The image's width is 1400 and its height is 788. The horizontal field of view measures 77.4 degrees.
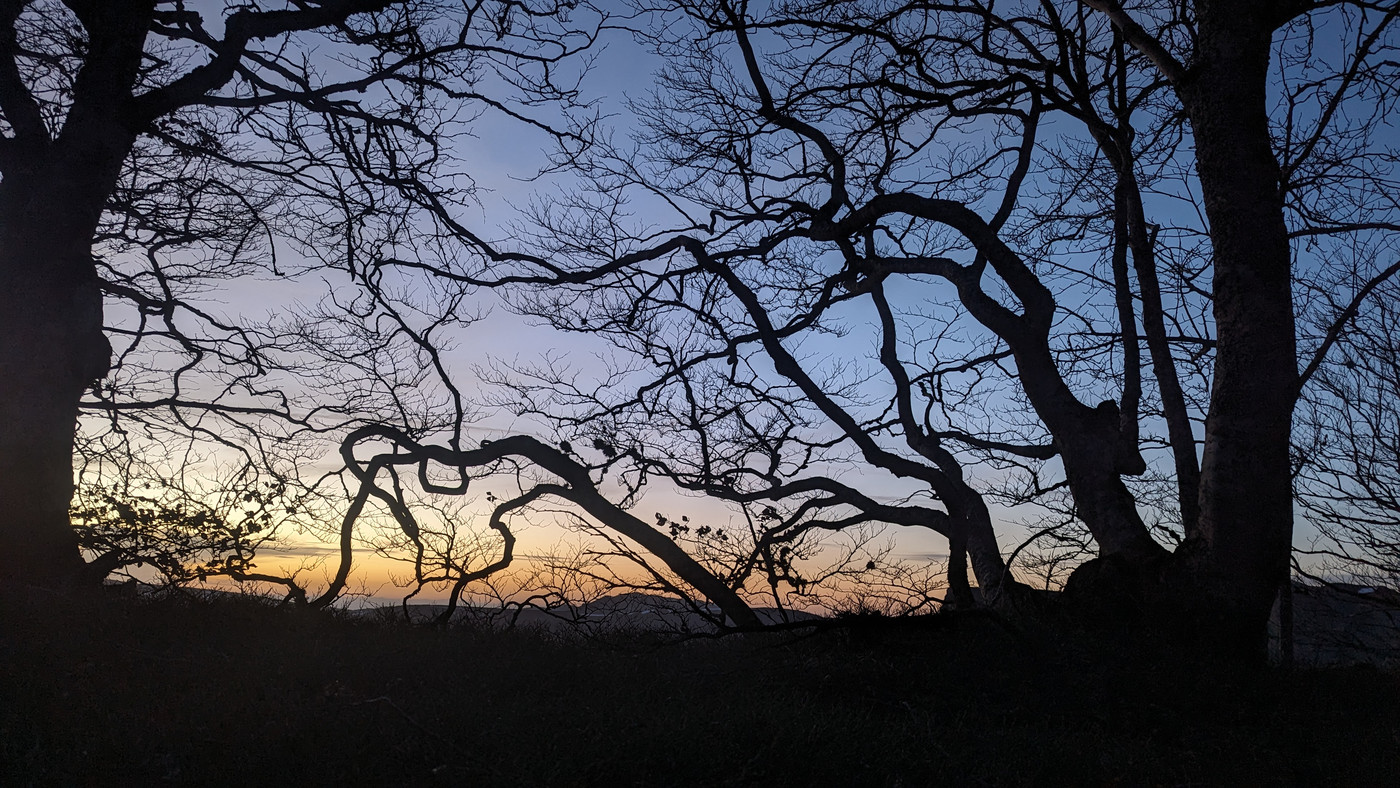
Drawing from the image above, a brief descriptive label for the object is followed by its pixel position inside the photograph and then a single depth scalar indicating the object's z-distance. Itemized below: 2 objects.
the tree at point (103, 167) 7.77
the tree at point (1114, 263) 7.70
